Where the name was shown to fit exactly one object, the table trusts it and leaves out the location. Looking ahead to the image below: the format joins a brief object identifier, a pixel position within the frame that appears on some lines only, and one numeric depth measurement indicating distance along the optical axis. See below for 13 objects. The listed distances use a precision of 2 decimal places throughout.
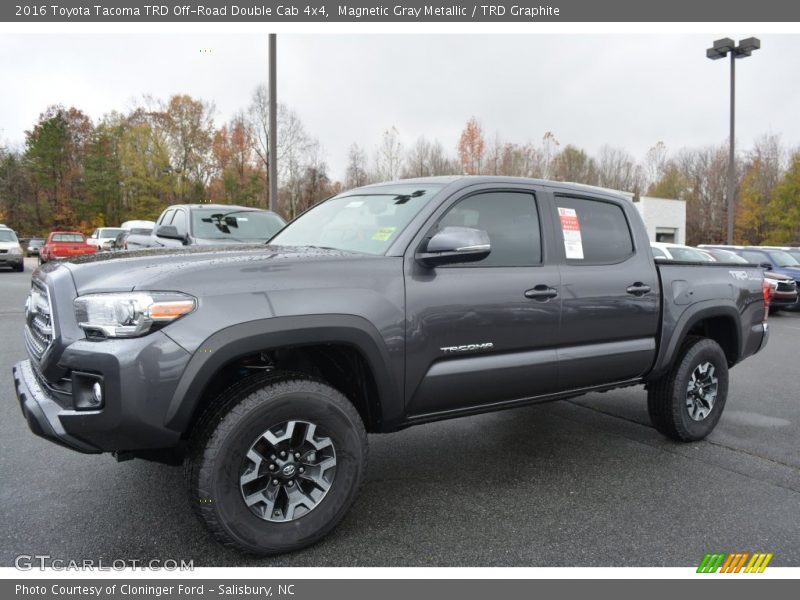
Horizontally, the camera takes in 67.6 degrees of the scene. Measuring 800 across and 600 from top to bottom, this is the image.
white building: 38.44
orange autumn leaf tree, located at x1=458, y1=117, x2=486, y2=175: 47.50
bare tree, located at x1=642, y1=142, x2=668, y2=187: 65.62
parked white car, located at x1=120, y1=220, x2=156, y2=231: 26.60
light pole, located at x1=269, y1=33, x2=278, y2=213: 11.19
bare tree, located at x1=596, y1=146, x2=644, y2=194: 64.00
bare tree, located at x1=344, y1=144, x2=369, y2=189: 50.97
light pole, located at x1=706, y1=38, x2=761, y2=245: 21.77
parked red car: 24.62
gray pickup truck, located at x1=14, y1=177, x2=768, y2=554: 2.56
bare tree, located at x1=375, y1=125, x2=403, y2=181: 47.47
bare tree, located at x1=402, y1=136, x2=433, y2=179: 50.72
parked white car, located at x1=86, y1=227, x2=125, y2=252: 26.55
